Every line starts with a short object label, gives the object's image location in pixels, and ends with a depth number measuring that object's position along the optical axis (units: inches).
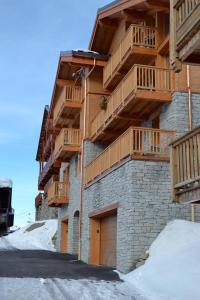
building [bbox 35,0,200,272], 597.0
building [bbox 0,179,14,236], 954.7
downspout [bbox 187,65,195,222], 635.5
